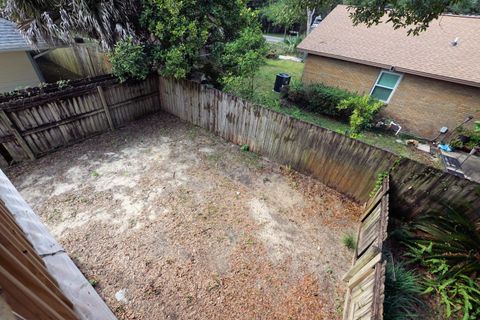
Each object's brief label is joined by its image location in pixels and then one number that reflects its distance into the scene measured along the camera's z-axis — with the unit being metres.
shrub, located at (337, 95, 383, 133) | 8.52
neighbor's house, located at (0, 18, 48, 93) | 7.31
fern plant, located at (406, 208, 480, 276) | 3.49
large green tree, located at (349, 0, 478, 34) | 3.72
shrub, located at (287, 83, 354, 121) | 9.63
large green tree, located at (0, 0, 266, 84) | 5.62
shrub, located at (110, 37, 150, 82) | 5.97
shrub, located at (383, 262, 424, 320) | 3.15
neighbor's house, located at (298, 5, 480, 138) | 8.34
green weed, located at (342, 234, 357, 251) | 4.25
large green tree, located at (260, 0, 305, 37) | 5.27
